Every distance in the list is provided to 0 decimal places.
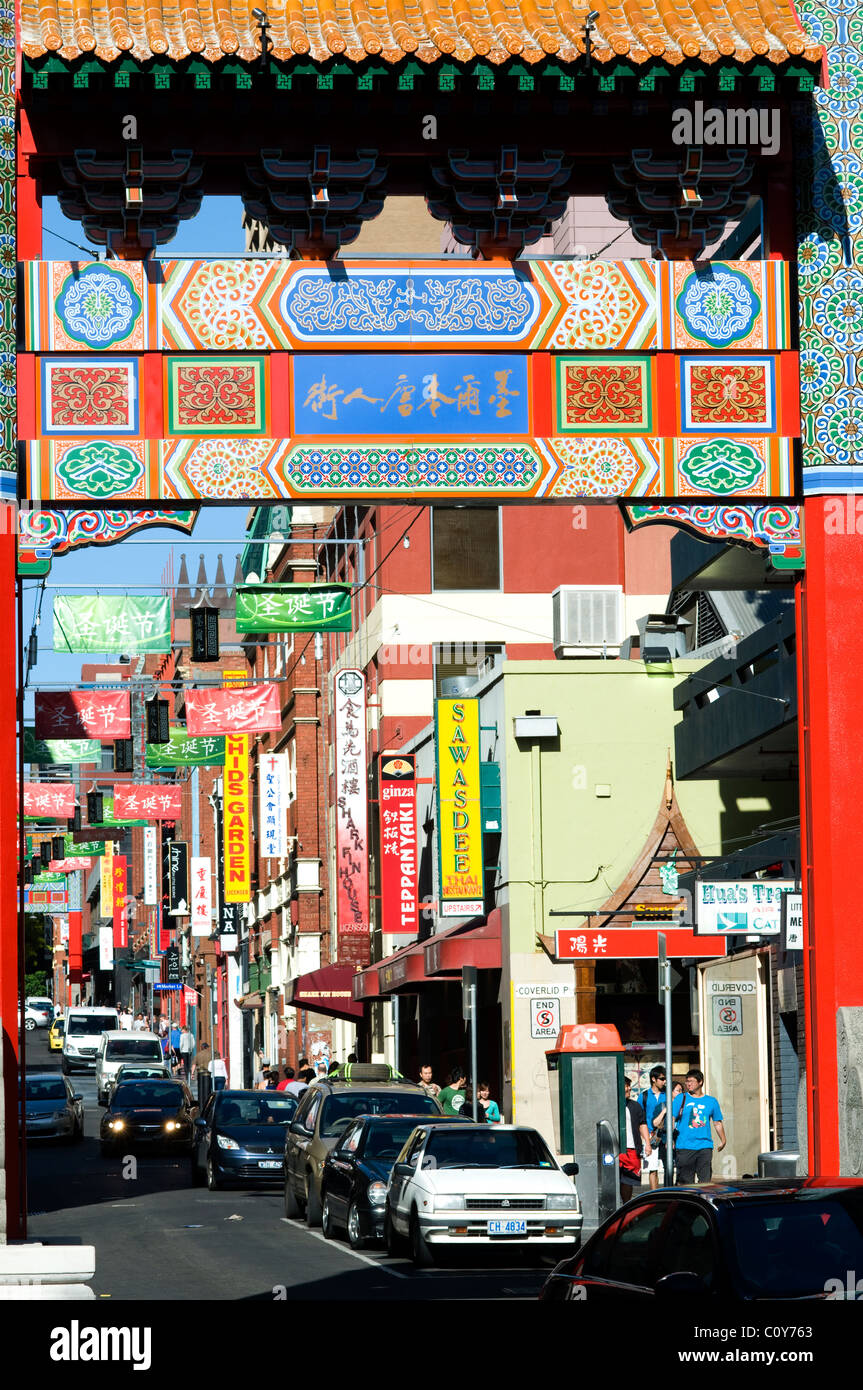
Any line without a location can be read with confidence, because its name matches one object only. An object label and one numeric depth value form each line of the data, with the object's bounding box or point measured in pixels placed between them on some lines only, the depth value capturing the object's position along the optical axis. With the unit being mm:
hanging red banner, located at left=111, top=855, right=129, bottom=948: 105625
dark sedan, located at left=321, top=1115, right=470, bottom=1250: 23562
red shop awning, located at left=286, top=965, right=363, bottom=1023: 47969
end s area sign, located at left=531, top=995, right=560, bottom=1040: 36375
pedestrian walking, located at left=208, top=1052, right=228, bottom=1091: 54562
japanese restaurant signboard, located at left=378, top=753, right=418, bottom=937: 42062
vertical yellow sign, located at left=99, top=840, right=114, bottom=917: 105750
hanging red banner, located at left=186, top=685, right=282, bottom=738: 39531
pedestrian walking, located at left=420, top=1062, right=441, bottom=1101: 33906
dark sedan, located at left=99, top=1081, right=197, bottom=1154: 42469
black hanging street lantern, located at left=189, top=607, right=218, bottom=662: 35844
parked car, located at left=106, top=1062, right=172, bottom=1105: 48300
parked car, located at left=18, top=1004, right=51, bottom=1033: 123688
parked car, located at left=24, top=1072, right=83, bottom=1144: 48188
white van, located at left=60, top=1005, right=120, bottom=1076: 81188
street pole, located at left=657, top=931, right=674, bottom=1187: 23453
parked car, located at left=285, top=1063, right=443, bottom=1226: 27266
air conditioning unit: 40031
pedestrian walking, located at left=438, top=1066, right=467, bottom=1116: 31875
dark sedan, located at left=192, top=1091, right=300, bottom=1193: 33406
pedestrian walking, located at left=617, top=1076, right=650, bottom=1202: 25688
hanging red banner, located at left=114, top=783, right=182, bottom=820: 49469
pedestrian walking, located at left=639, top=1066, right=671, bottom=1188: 25266
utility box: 26234
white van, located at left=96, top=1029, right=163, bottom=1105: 64188
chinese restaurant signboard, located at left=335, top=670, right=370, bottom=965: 46375
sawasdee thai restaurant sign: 36875
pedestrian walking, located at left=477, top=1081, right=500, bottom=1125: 32031
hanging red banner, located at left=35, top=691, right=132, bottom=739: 35531
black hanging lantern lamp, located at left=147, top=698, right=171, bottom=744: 43125
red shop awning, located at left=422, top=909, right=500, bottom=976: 36344
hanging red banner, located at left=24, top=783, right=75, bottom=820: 45544
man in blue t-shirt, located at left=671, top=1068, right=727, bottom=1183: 23438
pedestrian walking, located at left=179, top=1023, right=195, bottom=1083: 77312
